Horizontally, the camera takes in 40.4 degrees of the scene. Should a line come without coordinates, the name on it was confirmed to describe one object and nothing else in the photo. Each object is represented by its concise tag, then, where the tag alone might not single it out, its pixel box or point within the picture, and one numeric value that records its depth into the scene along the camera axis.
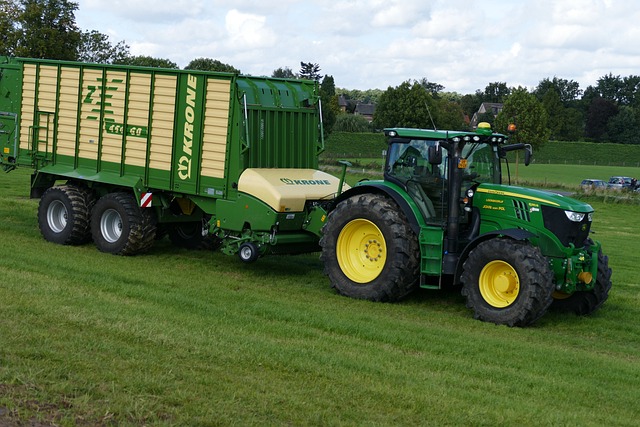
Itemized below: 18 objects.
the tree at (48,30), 43.81
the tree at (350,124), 75.69
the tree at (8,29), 44.12
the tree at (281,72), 98.07
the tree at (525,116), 44.44
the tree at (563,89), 114.38
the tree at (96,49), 52.62
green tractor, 10.67
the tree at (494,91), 104.94
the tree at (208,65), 79.33
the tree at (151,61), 79.81
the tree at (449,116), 57.16
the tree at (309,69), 87.25
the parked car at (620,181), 45.82
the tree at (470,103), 96.49
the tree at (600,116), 96.00
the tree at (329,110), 57.15
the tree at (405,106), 55.50
